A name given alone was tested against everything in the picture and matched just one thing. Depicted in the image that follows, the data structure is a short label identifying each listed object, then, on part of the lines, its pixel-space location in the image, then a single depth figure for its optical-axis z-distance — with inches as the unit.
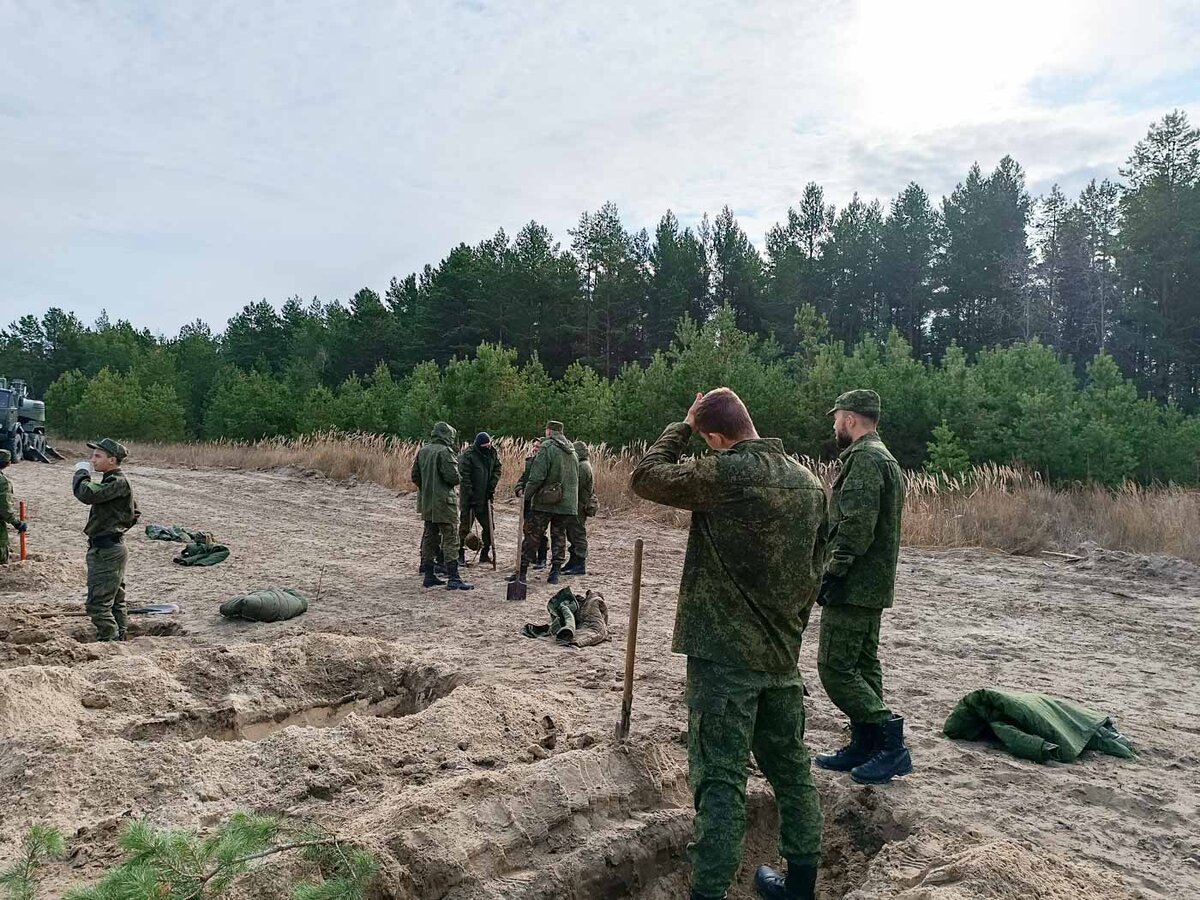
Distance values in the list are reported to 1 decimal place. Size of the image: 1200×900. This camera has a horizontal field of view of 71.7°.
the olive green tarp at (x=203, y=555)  409.4
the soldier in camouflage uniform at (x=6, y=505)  330.6
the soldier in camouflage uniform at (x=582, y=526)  393.7
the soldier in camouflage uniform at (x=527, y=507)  372.5
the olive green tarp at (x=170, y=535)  479.5
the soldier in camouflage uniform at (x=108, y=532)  246.7
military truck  1046.4
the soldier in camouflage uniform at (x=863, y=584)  159.2
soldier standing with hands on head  120.2
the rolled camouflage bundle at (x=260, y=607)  301.1
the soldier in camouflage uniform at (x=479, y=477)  393.1
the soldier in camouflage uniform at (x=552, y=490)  367.9
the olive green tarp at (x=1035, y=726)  178.1
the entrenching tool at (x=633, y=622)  153.8
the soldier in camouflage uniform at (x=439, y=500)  359.3
